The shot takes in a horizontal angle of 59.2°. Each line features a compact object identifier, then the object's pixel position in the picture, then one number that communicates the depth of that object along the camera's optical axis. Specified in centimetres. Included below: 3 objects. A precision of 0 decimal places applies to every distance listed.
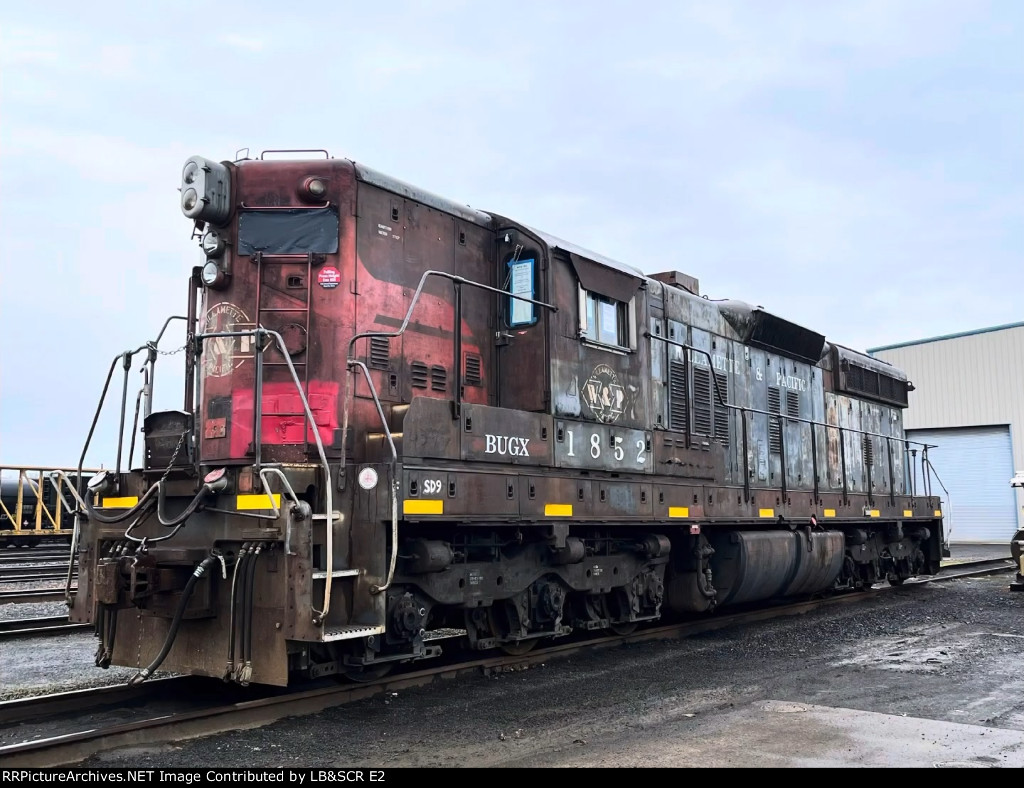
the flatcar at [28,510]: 2383
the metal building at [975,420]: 3225
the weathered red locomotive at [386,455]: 615
